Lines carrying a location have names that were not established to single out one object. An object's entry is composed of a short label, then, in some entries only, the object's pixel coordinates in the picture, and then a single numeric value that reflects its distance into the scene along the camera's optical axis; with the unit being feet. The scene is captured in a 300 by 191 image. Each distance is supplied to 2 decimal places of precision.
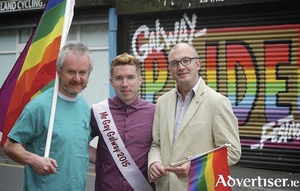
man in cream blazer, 10.73
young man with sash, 11.86
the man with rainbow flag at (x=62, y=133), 10.32
